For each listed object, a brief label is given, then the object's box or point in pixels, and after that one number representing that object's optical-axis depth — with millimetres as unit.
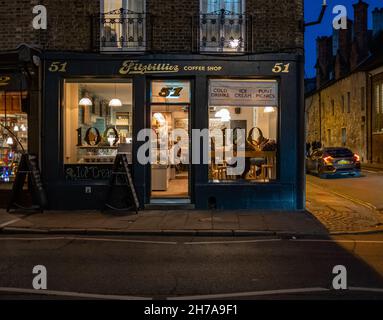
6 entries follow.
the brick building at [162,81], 13867
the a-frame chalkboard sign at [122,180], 13258
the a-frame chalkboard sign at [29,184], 13422
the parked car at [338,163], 26016
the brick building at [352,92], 38812
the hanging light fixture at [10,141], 14526
